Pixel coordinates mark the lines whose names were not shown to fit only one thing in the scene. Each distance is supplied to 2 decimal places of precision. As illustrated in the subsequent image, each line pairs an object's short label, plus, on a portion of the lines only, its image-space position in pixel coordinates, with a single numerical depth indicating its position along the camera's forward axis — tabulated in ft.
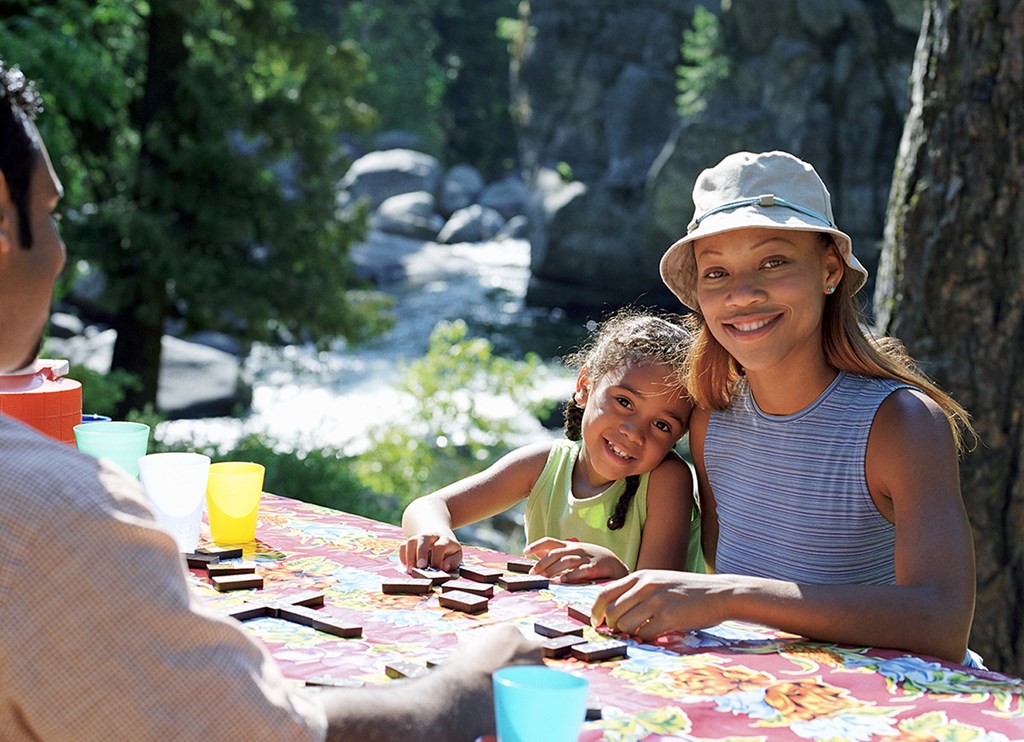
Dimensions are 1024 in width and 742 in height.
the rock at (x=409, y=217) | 99.04
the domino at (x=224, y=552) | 7.97
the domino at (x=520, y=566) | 7.99
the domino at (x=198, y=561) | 7.71
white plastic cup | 7.82
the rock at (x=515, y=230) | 104.53
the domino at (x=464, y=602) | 6.91
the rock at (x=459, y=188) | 113.19
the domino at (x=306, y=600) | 6.80
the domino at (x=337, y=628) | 6.33
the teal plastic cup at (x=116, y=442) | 8.42
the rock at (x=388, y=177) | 107.65
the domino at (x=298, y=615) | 6.53
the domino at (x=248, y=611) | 6.59
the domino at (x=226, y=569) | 7.43
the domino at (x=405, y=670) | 5.65
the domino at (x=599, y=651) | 6.12
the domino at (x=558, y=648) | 6.18
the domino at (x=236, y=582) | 7.23
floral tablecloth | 5.32
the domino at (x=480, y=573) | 7.59
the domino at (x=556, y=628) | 6.44
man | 3.56
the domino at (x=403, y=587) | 7.27
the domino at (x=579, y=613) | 6.90
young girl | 9.68
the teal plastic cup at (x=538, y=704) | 4.37
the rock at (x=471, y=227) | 101.76
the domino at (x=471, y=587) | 7.21
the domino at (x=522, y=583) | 7.49
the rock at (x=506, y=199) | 113.80
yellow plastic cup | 8.29
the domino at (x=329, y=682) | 5.43
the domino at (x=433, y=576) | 7.55
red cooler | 8.24
